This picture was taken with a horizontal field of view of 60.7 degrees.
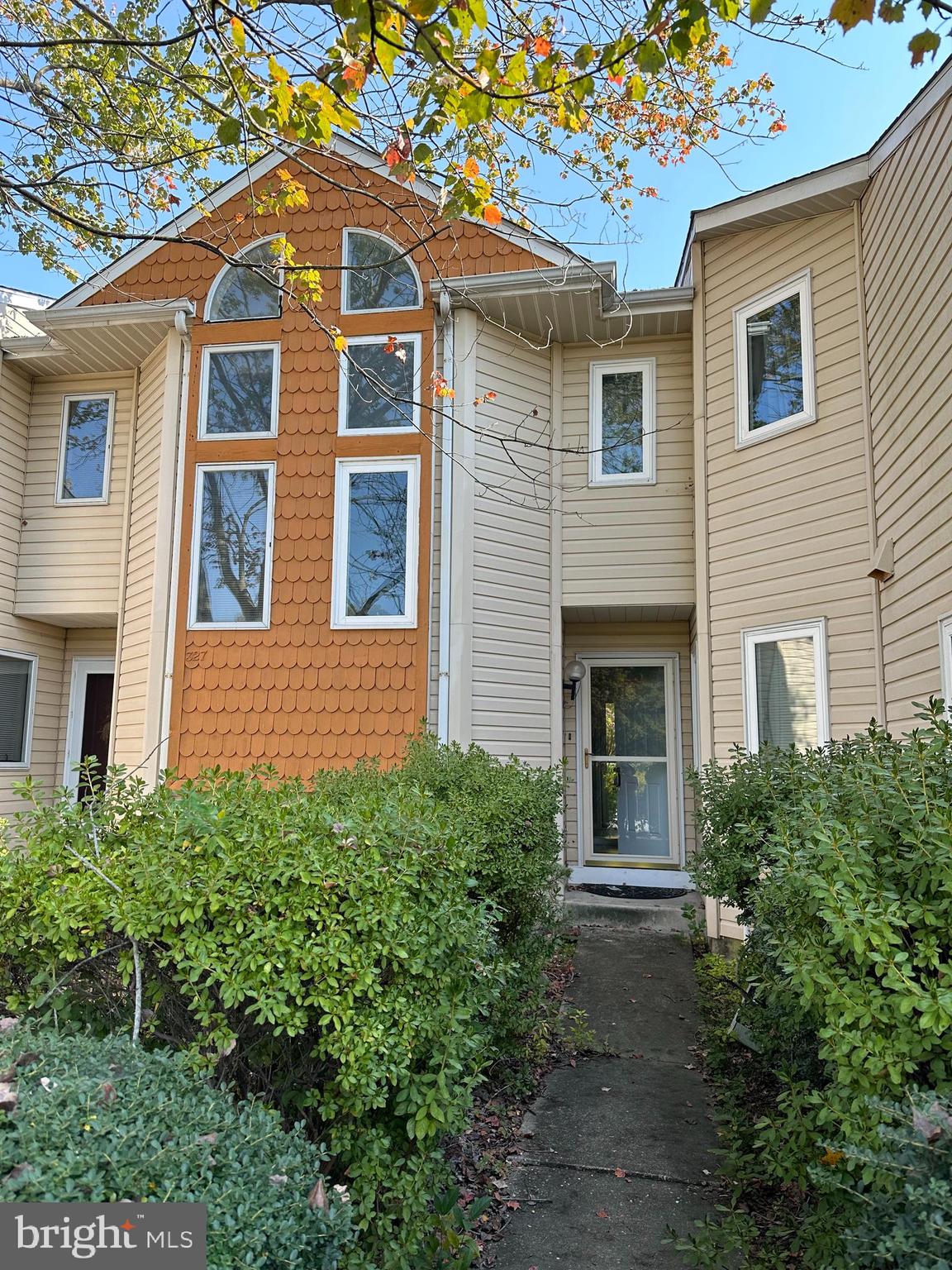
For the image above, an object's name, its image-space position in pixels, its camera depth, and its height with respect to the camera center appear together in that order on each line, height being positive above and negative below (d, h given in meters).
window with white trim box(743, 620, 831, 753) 6.28 +0.46
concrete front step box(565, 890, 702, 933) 7.28 -1.54
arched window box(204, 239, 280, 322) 8.05 +4.36
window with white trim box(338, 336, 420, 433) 7.61 +3.29
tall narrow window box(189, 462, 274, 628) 7.67 +1.79
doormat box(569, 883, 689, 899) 7.83 -1.46
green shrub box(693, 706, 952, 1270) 1.80 -0.48
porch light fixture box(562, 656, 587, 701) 8.59 +0.68
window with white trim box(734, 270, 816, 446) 6.68 +3.25
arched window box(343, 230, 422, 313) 7.77 +4.37
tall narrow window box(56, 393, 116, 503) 9.20 +3.20
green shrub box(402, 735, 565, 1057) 3.79 -0.55
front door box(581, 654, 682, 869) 8.52 -0.21
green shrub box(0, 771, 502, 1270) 2.23 -0.62
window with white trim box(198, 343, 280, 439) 7.95 +3.37
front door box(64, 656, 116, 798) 9.71 +0.27
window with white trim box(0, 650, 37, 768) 9.12 +0.29
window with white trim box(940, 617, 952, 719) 4.46 +0.51
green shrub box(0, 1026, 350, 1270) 1.53 -0.84
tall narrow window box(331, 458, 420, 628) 7.43 +1.80
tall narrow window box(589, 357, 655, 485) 8.04 +3.18
